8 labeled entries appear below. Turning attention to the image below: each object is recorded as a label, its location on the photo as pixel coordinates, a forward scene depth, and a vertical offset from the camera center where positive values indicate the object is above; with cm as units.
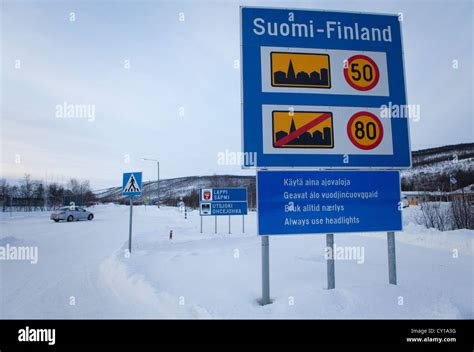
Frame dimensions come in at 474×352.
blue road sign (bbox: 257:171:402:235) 412 -17
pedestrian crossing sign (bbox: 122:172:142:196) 944 +41
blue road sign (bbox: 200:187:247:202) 1505 -9
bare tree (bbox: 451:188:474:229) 1243 -119
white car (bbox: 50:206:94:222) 2481 -179
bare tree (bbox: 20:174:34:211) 5476 +220
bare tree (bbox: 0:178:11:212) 4016 +209
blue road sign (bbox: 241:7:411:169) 426 +171
